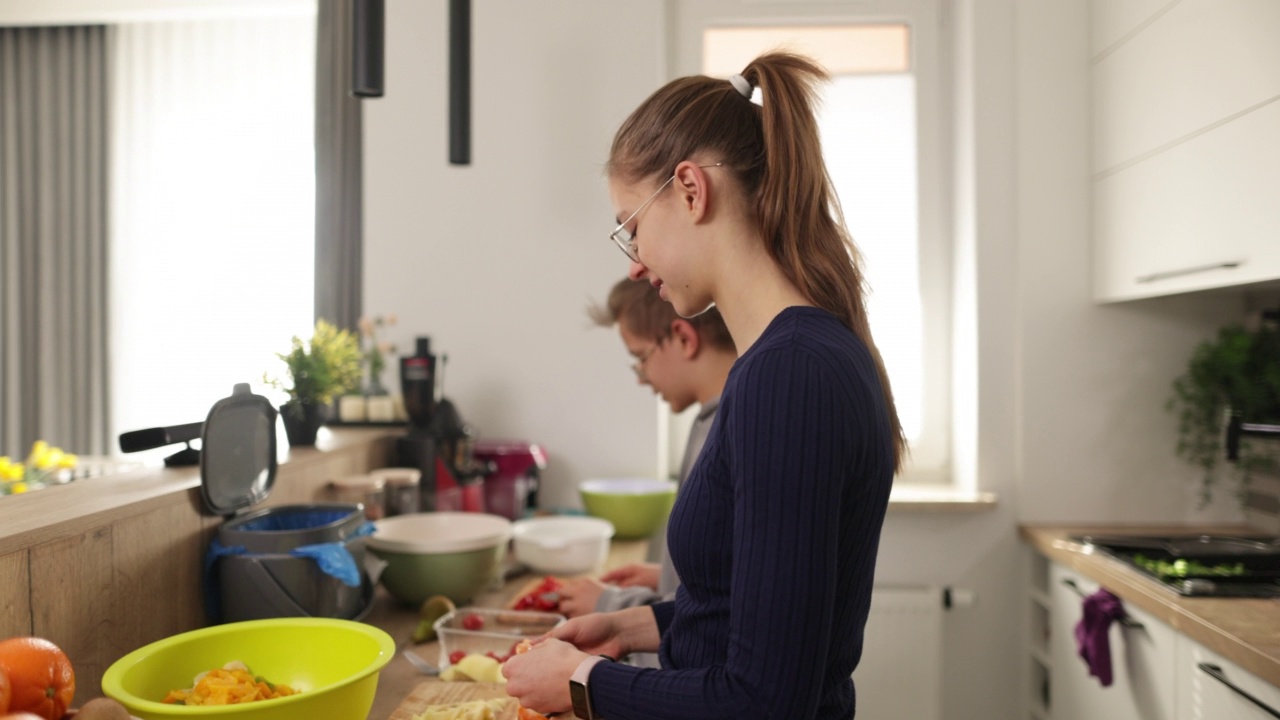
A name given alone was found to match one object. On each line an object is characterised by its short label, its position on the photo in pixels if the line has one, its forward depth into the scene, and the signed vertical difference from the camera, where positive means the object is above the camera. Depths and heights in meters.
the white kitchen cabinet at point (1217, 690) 1.54 -0.61
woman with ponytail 0.77 -0.06
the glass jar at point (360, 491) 1.99 -0.31
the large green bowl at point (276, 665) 0.98 -0.39
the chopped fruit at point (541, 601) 1.74 -0.48
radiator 2.63 -0.89
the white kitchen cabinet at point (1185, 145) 1.86 +0.50
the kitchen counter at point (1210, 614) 1.53 -0.50
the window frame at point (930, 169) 2.98 +0.61
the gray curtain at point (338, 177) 3.25 +0.64
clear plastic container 1.44 -0.45
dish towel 2.06 -0.63
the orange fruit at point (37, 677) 0.87 -0.32
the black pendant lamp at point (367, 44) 1.85 +0.64
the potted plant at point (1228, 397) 2.29 -0.11
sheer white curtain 3.73 +0.62
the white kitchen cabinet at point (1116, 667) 1.92 -0.72
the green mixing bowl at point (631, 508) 2.50 -0.43
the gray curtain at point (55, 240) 3.79 +0.48
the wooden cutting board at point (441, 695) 1.26 -0.50
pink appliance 2.49 -0.35
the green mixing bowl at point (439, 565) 1.74 -0.41
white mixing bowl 2.05 -0.45
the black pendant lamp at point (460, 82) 2.14 +0.66
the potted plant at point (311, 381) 2.04 -0.06
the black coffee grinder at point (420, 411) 2.42 -0.16
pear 1.63 -0.48
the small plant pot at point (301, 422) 2.05 -0.16
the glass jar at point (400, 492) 2.18 -0.33
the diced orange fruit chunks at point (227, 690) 1.05 -0.40
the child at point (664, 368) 1.65 -0.03
